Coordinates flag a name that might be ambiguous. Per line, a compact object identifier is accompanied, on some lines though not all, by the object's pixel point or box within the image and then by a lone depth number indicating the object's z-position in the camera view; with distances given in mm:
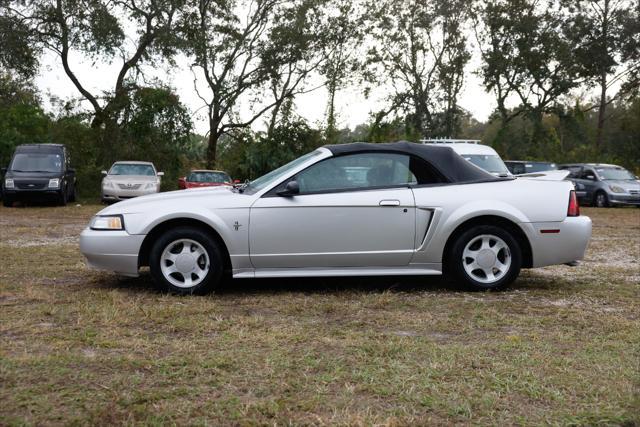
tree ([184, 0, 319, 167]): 35688
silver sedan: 22047
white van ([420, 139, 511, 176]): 15320
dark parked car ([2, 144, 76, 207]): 20203
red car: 23031
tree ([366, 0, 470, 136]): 40875
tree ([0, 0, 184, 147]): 29875
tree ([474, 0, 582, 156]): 39281
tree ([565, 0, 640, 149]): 37719
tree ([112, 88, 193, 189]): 30203
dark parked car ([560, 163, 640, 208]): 23953
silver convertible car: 6402
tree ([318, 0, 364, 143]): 37447
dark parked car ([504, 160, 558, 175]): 25700
